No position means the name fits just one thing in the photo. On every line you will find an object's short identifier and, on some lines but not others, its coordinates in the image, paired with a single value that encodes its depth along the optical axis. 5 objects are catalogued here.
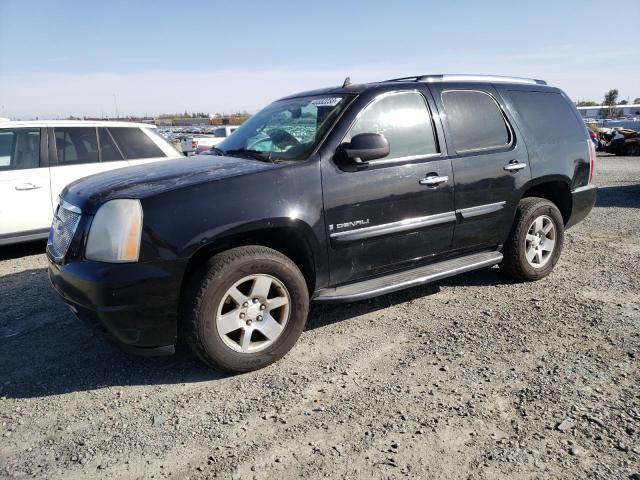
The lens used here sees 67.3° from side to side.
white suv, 5.88
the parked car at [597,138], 21.52
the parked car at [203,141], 14.26
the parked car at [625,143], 20.66
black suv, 2.87
